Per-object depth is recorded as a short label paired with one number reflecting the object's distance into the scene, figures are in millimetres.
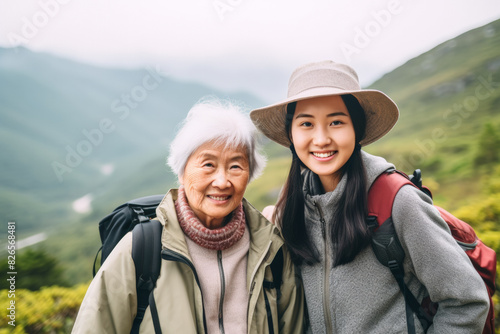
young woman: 1452
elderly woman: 1466
